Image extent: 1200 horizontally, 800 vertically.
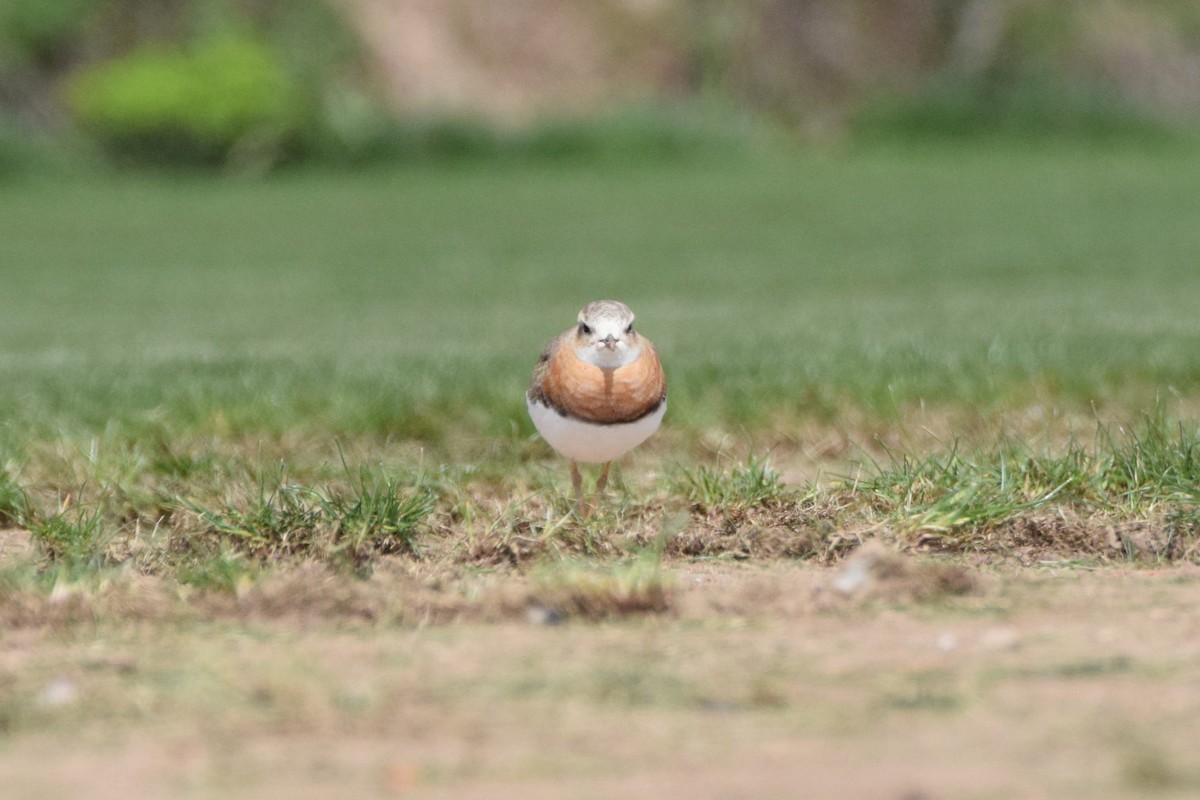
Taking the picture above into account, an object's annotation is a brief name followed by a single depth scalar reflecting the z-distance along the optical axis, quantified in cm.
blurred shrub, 4287
